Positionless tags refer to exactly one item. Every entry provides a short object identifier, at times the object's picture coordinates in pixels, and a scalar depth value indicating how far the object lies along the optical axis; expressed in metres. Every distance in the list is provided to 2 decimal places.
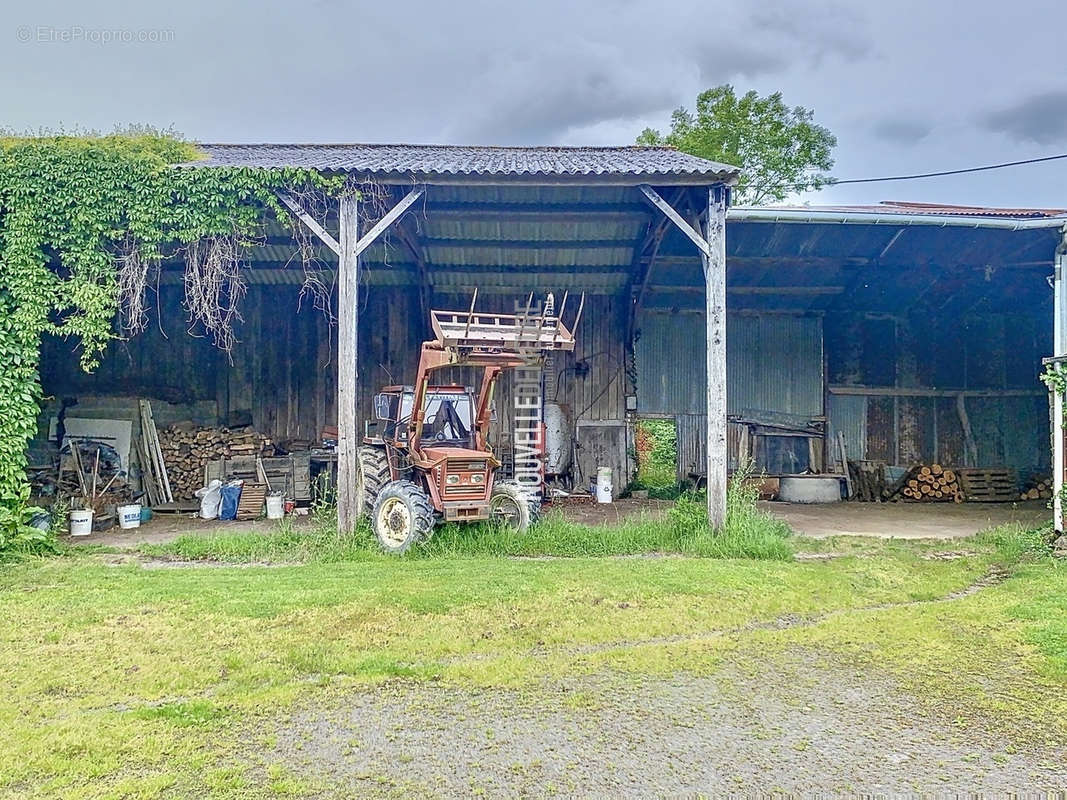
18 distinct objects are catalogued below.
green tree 20.64
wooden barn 9.48
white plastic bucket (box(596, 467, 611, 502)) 9.52
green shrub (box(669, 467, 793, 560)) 5.94
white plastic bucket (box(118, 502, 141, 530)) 7.76
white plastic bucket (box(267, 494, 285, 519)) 8.24
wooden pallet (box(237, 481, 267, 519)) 8.36
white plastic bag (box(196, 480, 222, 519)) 8.36
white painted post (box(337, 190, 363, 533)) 6.33
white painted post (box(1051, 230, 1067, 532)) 6.25
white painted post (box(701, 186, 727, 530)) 6.35
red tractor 5.77
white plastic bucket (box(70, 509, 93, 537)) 7.22
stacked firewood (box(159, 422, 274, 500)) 9.52
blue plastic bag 8.31
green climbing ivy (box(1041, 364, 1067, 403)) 6.13
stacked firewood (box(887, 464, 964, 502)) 10.06
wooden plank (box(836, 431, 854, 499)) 10.33
